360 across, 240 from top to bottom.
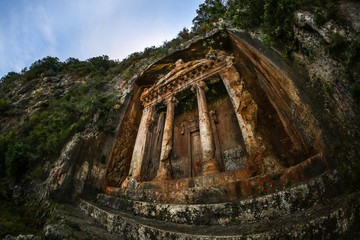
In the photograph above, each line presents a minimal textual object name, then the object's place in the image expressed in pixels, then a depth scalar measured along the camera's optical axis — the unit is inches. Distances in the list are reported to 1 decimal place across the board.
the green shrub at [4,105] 532.8
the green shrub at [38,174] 242.7
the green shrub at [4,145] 313.7
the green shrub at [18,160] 282.0
